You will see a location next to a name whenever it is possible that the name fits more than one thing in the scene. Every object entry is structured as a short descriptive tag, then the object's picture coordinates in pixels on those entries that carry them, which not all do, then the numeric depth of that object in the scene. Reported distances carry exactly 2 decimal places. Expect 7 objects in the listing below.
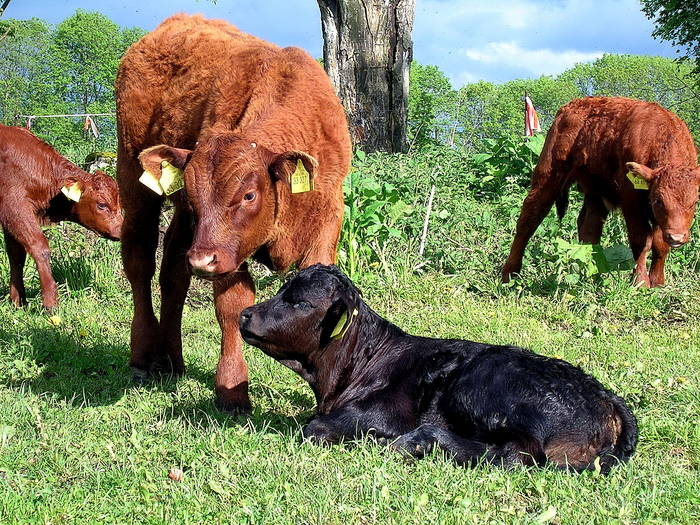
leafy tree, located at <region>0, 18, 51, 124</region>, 48.34
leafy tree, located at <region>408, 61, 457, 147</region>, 17.58
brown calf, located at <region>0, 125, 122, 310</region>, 9.44
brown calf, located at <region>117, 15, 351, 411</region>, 4.80
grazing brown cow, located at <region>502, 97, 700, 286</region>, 9.20
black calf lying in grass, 4.02
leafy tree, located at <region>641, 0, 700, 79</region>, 23.09
